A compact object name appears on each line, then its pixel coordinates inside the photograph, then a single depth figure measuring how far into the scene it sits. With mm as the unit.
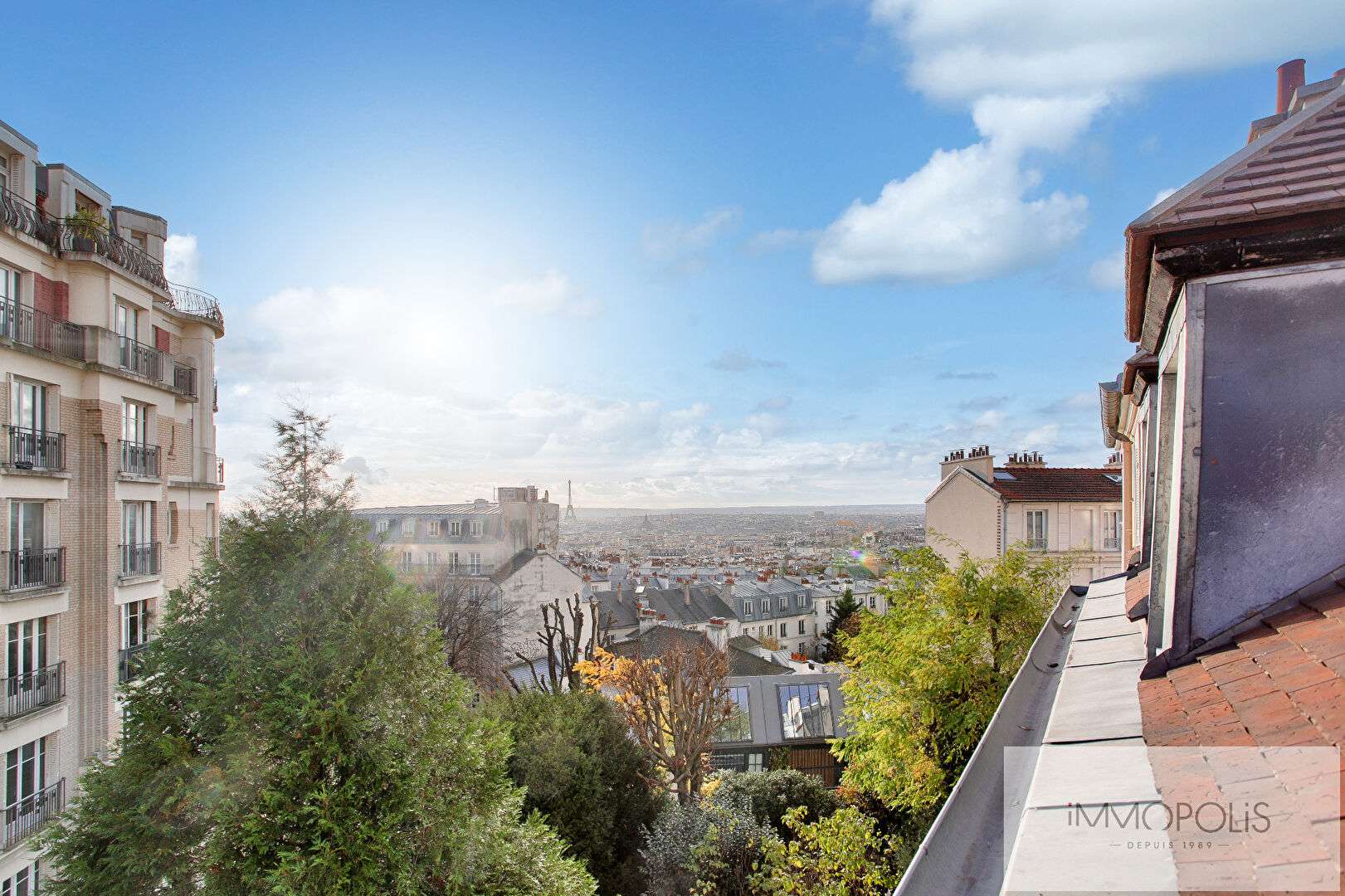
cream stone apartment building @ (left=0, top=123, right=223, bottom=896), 12477
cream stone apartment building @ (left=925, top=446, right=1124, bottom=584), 24359
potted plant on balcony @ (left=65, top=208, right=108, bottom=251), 14117
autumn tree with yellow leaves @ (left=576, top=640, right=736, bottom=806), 18578
